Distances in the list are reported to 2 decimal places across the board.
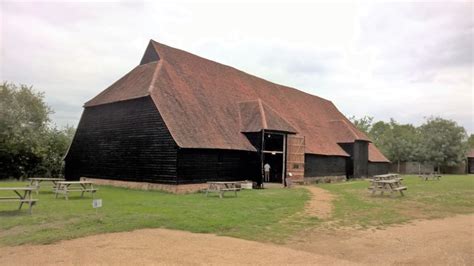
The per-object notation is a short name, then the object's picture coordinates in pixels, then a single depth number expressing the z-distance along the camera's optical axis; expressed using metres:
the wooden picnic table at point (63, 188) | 14.46
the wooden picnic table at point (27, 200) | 10.69
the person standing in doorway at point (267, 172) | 26.64
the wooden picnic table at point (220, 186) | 16.99
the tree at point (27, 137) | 26.64
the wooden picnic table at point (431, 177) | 33.12
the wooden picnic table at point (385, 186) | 18.11
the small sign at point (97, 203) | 9.53
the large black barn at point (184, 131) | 19.63
